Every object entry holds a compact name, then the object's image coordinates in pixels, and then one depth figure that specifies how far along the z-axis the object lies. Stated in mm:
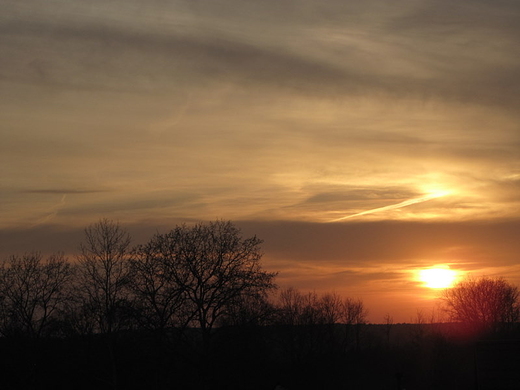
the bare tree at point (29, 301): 71250
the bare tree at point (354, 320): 133375
